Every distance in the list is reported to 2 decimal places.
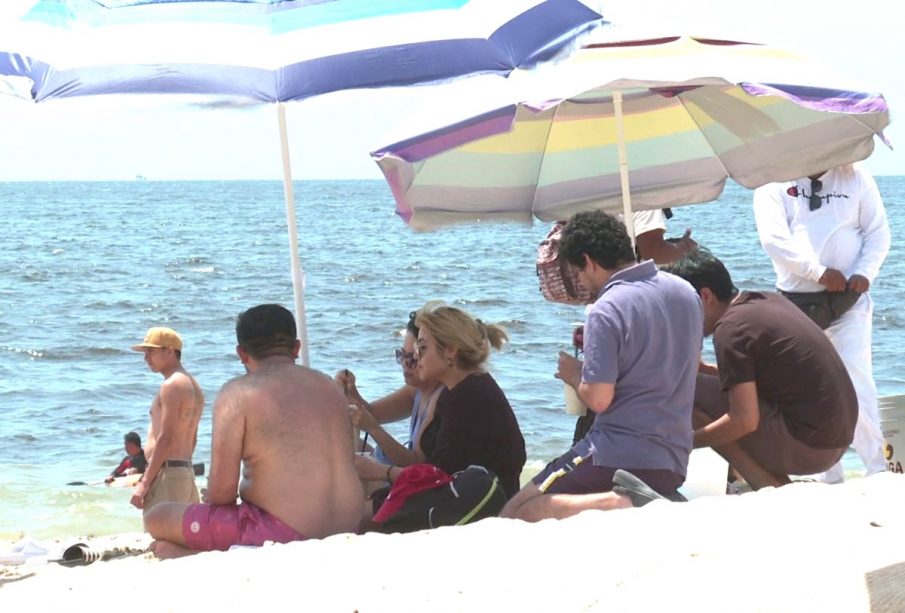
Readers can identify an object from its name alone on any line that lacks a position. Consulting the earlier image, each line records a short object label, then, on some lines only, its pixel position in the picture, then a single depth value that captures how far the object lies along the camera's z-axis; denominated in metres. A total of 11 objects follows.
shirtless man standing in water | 13.94
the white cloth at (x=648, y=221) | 14.33
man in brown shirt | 10.45
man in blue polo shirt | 9.27
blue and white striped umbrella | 8.41
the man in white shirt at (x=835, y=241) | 12.79
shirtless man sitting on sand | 9.14
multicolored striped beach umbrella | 11.03
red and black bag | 9.80
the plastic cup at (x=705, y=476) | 10.38
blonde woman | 10.37
